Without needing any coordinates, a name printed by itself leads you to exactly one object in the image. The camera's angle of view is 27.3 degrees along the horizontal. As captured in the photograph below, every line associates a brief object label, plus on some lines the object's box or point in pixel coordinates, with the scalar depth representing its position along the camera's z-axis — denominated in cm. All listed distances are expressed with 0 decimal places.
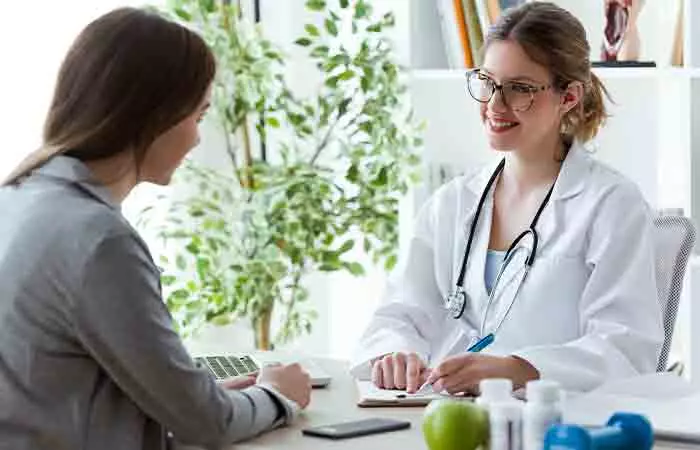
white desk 201
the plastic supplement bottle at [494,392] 182
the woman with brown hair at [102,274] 195
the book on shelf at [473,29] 383
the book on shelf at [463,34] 386
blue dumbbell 162
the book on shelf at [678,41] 364
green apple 180
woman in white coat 260
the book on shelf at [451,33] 389
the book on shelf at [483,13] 380
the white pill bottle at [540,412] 172
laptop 248
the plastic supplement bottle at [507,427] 176
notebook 228
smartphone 206
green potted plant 398
